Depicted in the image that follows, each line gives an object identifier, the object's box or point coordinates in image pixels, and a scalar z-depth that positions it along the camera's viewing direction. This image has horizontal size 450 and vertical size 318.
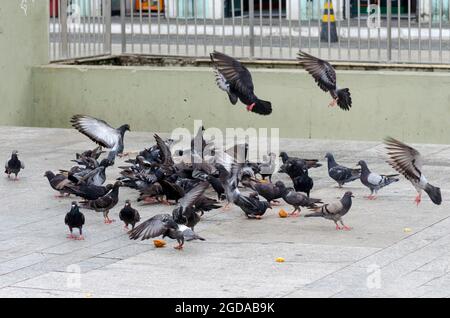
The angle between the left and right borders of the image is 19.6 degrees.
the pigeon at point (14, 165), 12.98
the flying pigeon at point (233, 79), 13.41
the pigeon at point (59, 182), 11.99
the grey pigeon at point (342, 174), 12.55
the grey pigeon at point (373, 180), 12.12
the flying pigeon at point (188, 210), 10.43
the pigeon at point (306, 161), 12.68
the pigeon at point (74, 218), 10.41
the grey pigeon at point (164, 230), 10.02
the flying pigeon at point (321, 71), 13.54
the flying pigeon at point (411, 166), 11.25
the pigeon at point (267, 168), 12.64
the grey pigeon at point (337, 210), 10.74
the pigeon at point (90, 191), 11.59
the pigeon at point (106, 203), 11.18
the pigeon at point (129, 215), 10.65
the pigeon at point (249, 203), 11.20
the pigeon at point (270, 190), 11.58
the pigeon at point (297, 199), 11.30
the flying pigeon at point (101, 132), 13.38
